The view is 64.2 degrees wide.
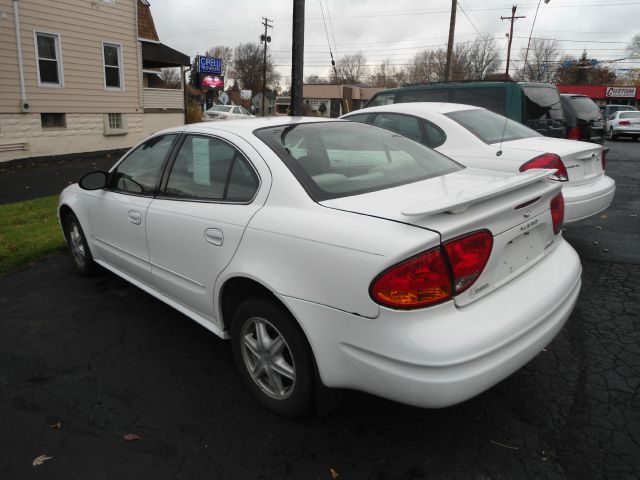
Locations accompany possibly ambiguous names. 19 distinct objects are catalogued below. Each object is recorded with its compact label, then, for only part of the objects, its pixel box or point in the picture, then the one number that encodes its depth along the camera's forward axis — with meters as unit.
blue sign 37.06
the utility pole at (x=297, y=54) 9.78
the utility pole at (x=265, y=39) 53.59
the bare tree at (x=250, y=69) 81.06
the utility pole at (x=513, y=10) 31.27
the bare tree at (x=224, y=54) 91.23
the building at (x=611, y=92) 52.12
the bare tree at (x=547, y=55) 60.78
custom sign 52.72
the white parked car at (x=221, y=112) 32.19
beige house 14.19
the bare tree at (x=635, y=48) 72.62
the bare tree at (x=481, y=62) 65.00
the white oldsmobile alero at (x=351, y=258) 2.10
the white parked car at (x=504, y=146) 4.78
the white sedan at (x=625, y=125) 23.23
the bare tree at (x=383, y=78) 94.51
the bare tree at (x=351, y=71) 81.62
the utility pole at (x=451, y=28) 27.88
